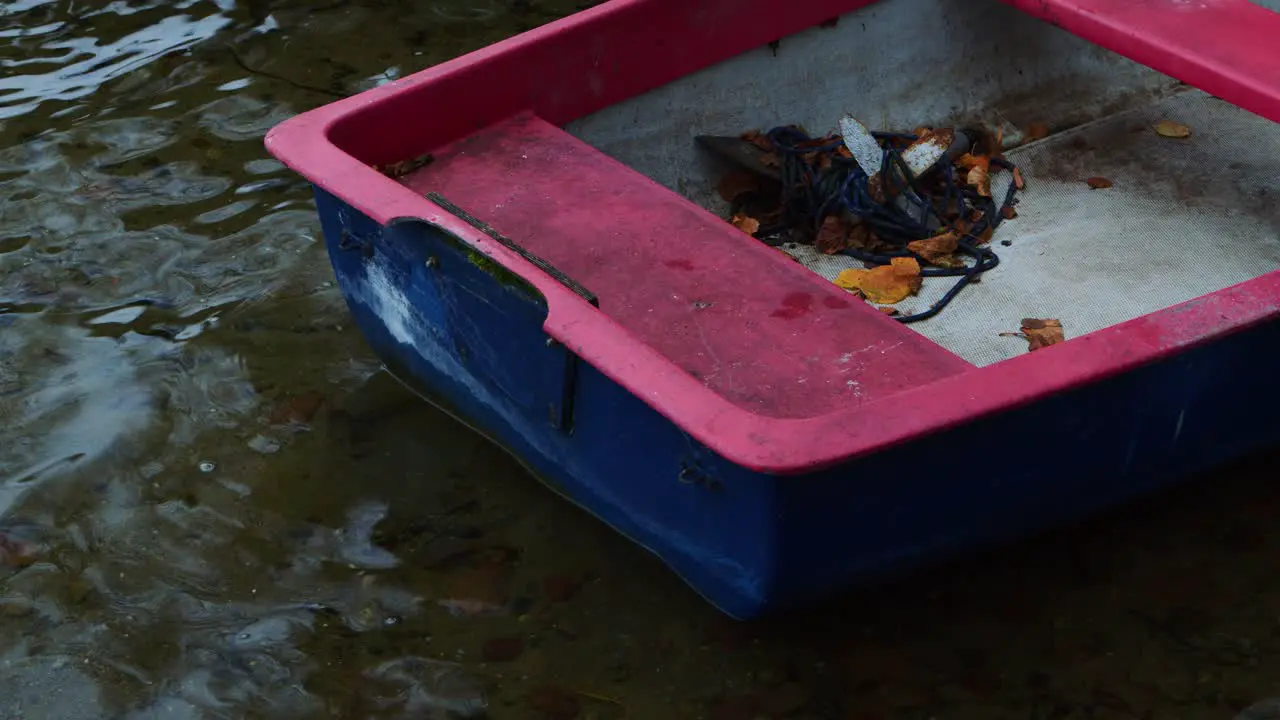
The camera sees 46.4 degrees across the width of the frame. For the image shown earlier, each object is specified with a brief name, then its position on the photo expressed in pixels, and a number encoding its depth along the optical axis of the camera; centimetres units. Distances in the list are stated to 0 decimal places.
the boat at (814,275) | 262
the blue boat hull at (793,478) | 260
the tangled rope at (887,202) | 376
